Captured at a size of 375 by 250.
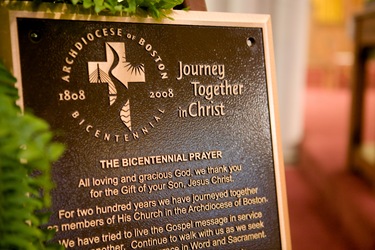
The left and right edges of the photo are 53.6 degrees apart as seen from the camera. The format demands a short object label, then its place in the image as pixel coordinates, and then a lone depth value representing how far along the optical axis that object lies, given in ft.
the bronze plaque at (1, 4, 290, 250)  2.23
